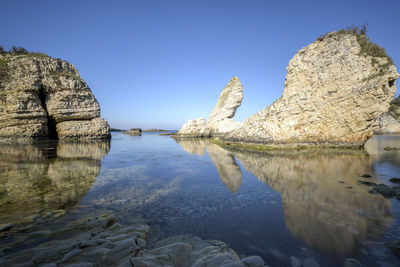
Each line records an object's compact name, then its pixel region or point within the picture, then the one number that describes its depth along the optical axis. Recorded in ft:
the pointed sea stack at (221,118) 133.69
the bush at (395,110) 184.90
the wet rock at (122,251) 8.30
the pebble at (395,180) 23.65
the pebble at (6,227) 11.83
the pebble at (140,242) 10.41
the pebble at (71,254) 8.26
